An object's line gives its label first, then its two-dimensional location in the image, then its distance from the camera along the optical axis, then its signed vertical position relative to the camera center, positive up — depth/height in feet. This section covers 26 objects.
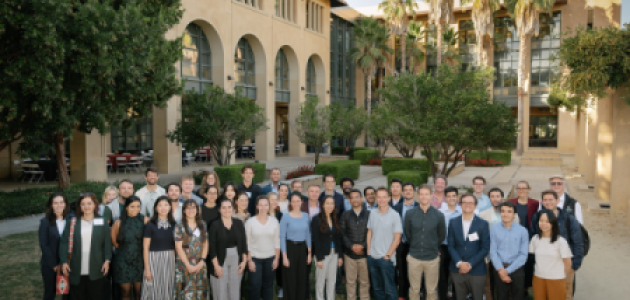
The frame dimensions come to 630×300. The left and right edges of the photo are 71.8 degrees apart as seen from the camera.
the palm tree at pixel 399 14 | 123.34 +36.02
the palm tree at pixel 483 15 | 112.68 +33.00
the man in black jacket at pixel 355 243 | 20.81 -4.92
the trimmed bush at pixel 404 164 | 77.05 -4.20
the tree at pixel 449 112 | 46.42 +3.19
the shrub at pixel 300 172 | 70.90 -5.28
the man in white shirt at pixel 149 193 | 22.36 -2.75
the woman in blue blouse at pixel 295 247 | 20.51 -5.06
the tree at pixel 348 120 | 95.09 +4.53
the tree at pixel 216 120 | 64.54 +3.06
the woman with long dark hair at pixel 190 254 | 18.67 -4.90
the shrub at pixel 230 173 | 62.18 -4.66
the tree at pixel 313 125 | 79.92 +2.85
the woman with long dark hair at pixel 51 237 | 18.48 -4.12
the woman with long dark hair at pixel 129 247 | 18.54 -4.58
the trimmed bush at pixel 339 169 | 67.46 -4.48
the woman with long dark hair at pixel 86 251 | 18.33 -4.70
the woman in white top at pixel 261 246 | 19.83 -4.85
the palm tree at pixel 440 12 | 110.63 +33.08
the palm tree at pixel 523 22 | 110.63 +30.99
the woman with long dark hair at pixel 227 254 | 19.08 -5.02
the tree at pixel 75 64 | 33.88 +6.55
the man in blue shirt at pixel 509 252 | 18.71 -4.84
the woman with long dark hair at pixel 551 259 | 18.16 -4.98
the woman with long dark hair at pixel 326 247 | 20.57 -5.06
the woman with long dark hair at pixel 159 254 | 18.37 -4.84
